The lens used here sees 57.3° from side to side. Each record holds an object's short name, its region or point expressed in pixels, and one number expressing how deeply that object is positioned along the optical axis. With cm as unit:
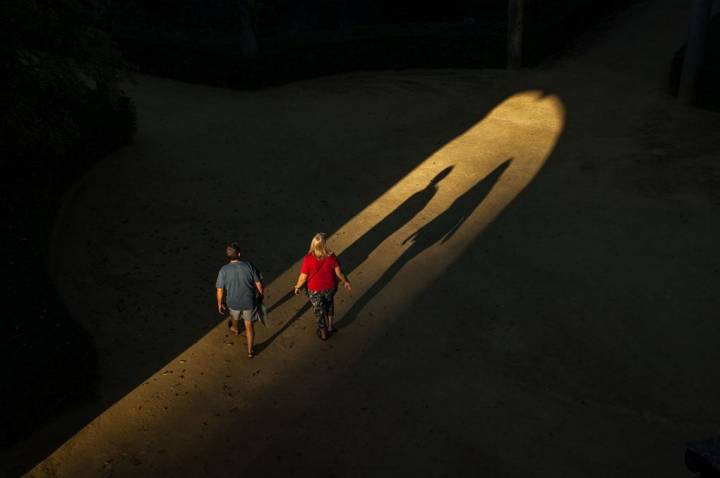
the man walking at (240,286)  815
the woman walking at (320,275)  829
